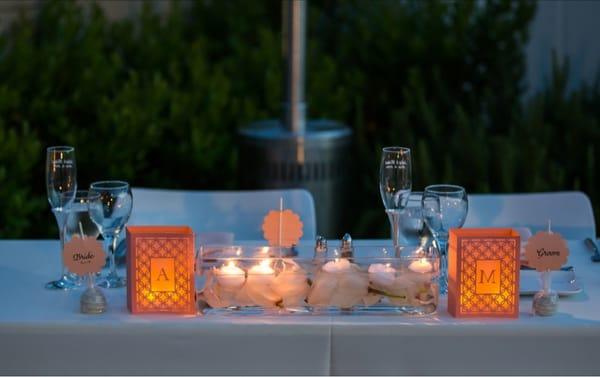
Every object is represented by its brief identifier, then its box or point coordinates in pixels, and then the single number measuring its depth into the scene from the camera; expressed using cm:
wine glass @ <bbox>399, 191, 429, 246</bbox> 385
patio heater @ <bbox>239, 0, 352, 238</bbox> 523
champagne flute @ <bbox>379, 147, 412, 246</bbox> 383
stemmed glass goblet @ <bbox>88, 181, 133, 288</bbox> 376
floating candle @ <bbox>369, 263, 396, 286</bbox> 360
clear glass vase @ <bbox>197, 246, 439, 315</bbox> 359
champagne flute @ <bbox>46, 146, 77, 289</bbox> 382
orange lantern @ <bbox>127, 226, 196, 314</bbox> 359
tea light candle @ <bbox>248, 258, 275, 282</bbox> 360
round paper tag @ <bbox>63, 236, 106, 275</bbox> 359
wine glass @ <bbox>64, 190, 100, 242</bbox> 380
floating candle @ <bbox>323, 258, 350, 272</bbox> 362
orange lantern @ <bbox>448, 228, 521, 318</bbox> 357
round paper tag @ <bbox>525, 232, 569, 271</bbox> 359
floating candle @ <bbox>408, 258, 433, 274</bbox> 359
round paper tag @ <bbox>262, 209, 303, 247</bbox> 376
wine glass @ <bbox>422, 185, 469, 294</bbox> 374
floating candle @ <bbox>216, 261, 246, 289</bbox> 360
